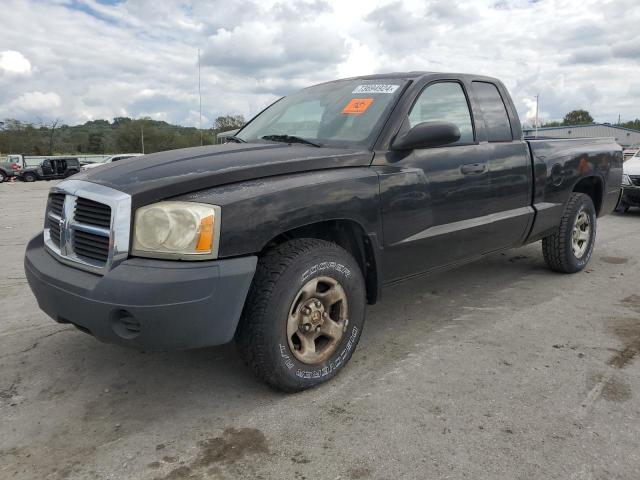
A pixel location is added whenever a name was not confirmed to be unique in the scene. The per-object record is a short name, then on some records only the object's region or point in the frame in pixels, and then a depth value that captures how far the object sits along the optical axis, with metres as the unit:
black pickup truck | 2.42
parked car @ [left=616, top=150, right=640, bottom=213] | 9.70
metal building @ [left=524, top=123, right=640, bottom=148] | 53.38
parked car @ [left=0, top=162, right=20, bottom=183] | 30.91
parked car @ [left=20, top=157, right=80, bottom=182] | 31.27
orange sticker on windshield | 3.48
